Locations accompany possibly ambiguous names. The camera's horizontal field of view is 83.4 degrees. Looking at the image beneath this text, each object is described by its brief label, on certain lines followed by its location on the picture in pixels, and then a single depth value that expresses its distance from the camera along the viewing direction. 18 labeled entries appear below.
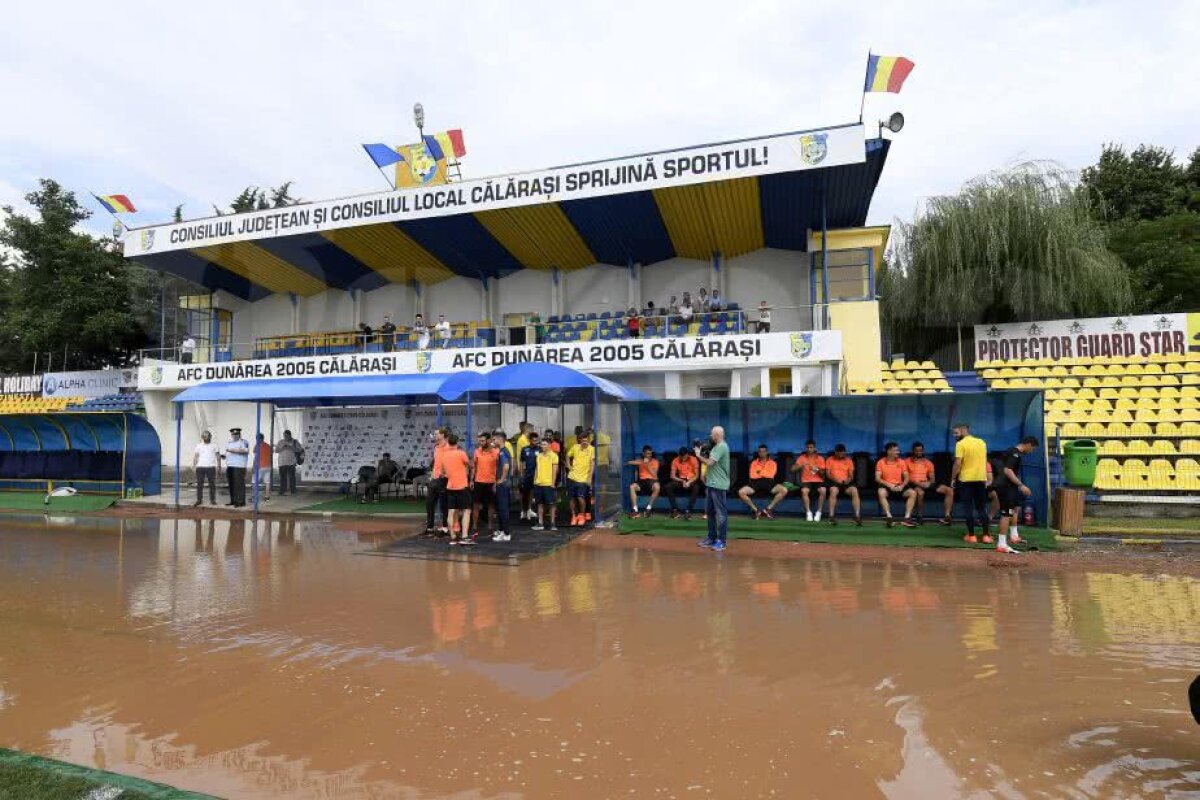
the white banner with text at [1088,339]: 17.48
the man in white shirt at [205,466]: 16.00
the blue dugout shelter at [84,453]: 17.31
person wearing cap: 15.66
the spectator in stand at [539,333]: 18.89
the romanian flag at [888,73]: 14.50
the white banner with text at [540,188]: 15.02
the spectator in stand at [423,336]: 19.64
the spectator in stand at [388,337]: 20.52
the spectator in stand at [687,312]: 17.14
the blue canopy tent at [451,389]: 11.42
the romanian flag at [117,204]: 21.33
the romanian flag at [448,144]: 19.41
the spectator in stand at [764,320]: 16.59
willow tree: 18.94
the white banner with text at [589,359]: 15.99
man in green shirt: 9.72
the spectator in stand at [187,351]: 22.00
